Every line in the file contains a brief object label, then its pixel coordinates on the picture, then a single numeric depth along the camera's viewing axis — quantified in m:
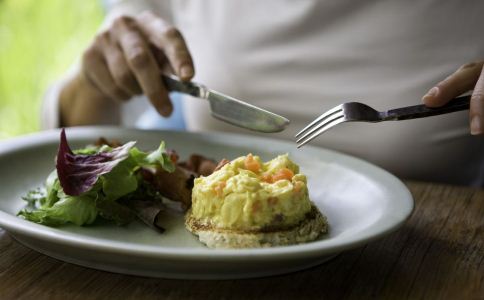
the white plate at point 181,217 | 0.46
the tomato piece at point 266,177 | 0.54
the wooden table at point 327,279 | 0.47
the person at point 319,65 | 0.74
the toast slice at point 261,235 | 0.51
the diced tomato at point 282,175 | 0.55
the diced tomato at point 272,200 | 0.52
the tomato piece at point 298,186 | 0.53
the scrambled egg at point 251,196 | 0.52
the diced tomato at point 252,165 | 0.55
